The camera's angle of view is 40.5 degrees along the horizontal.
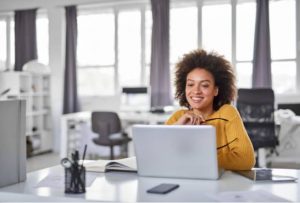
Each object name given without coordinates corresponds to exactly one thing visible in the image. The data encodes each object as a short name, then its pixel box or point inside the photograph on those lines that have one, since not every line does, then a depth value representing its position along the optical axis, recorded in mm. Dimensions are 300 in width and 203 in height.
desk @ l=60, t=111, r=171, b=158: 5493
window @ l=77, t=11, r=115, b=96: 7176
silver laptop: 1436
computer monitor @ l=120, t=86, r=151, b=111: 5969
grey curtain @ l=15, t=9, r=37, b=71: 7383
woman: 1748
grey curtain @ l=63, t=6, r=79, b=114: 7043
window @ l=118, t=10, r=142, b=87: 6941
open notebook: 1674
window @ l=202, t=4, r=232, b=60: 6418
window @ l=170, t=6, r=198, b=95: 6625
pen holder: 1312
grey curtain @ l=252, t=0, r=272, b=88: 5941
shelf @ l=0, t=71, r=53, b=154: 6609
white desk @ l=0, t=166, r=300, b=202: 1264
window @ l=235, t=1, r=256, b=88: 6230
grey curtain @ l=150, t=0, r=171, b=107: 6434
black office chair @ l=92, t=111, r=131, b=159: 5199
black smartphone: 1308
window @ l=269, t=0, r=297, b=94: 6039
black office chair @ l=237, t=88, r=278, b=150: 4594
